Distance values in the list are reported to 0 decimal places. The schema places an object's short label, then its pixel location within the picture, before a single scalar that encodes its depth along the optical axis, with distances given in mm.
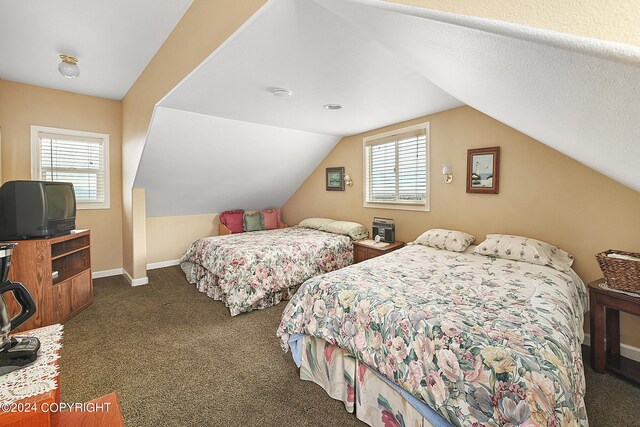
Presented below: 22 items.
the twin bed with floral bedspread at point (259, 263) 3127
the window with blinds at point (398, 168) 3568
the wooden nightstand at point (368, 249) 3530
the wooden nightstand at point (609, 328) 1868
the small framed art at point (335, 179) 4734
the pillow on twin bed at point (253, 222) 5191
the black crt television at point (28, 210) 2582
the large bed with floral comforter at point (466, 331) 1102
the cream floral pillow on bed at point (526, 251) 2281
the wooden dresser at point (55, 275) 2613
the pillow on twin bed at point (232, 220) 5184
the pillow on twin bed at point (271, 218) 5480
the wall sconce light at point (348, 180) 4566
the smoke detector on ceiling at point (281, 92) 2590
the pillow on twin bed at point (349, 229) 4117
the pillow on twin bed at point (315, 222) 4657
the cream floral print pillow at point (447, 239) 2841
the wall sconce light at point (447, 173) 3204
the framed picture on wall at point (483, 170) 2857
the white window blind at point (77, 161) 3791
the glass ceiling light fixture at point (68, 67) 2795
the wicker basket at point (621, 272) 1812
